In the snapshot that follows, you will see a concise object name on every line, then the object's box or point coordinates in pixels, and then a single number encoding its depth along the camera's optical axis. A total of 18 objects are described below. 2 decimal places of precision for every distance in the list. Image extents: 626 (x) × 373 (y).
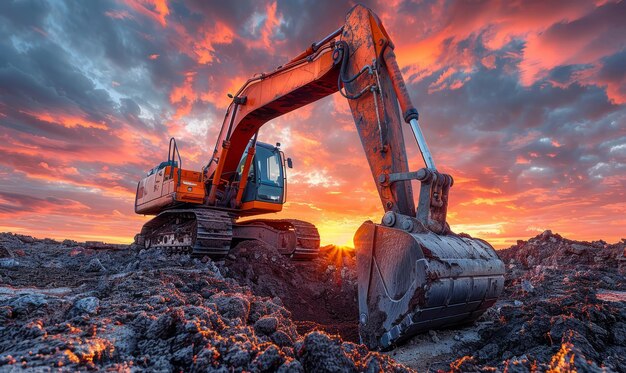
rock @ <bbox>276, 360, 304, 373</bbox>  1.94
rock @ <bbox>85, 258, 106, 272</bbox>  6.43
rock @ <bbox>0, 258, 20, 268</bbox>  6.37
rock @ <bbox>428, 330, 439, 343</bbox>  3.83
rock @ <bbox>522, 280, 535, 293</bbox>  6.38
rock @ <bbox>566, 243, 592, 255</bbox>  10.45
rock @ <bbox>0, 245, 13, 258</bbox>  7.29
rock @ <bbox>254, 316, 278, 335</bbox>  2.64
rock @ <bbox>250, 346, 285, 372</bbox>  1.94
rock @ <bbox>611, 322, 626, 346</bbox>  2.82
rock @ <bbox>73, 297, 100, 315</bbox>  2.69
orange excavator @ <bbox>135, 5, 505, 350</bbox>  3.63
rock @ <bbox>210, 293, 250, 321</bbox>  2.96
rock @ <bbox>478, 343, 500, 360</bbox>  2.99
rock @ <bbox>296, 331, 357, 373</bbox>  2.04
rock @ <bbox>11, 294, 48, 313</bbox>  2.59
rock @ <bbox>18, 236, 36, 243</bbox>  13.72
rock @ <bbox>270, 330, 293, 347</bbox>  2.51
